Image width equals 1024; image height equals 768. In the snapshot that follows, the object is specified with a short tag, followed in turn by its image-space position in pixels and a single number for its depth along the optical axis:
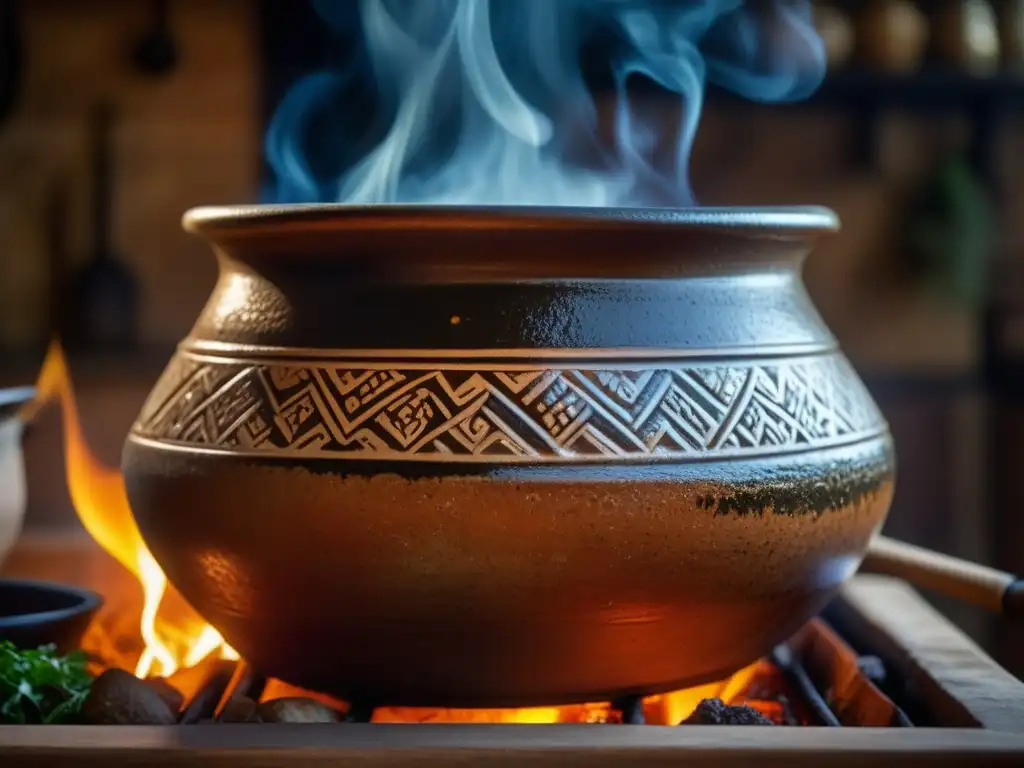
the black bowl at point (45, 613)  1.16
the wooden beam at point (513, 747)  0.86
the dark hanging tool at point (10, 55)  3.18
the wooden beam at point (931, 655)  1.01
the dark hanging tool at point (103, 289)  3.18
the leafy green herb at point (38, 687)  1.06
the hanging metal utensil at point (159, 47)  3.21
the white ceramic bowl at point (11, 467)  1.23
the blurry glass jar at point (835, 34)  3.01
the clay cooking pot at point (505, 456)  0.92
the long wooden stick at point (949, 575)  1.14
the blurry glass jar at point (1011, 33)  3.05
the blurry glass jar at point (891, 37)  3.04
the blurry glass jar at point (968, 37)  3.04
